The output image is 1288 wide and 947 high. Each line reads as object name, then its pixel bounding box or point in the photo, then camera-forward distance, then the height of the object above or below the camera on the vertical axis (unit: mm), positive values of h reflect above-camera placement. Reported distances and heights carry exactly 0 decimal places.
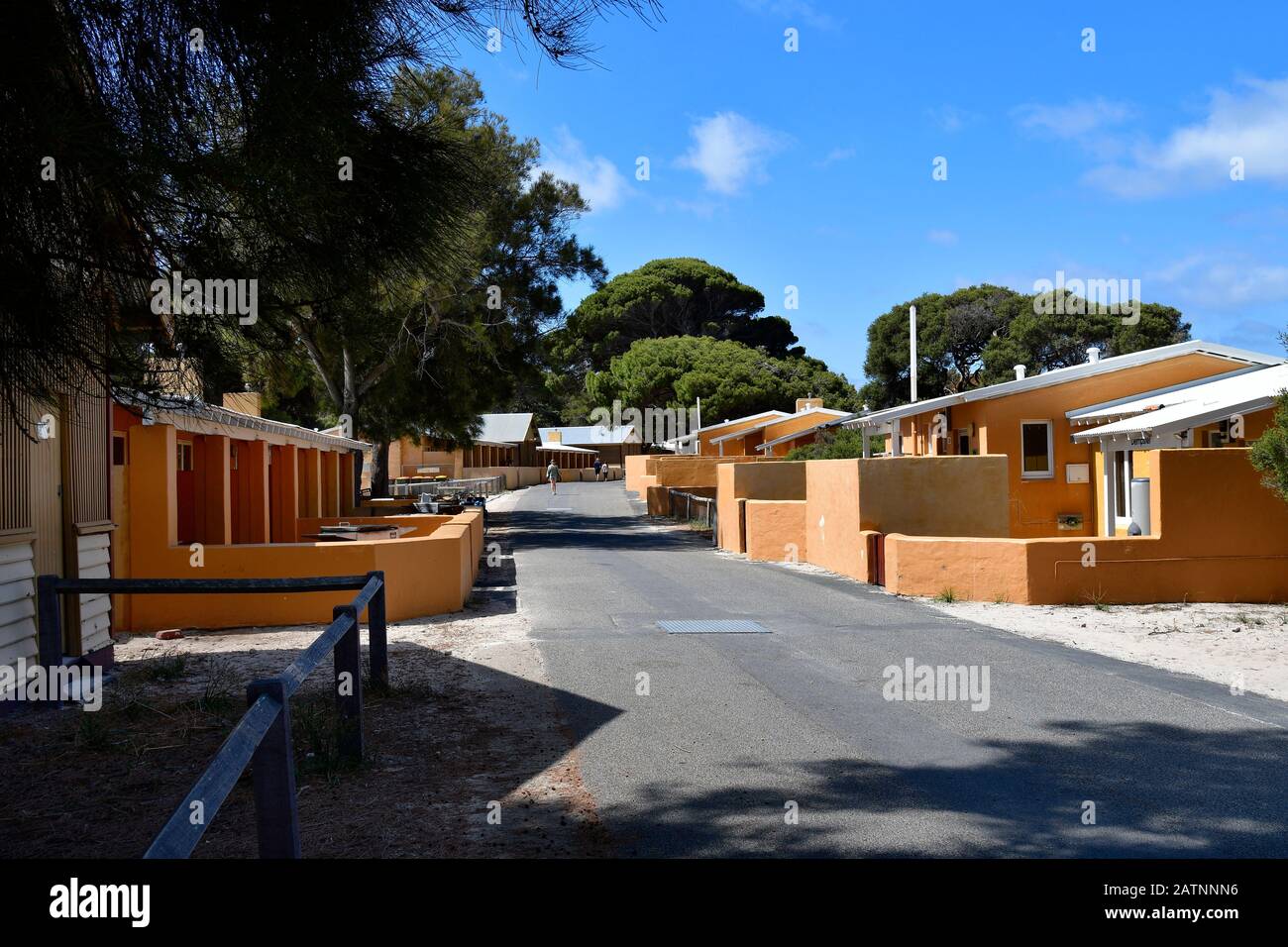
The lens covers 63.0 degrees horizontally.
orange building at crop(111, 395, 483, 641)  11164 -680
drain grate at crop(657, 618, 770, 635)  10836 -1557
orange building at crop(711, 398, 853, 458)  42531 +2079
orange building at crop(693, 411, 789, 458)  48250 +2353
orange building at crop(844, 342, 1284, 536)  20297 +1093
